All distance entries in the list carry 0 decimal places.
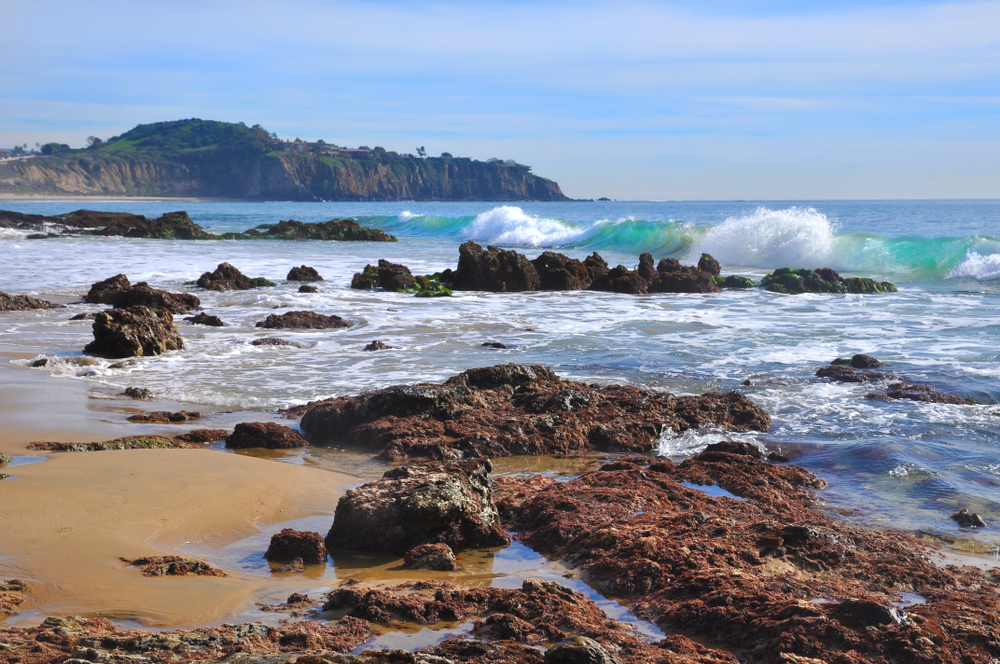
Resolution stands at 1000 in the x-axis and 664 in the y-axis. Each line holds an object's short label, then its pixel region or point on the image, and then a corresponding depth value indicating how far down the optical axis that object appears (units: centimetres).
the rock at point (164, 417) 727
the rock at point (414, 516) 454
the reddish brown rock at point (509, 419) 677
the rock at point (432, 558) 432
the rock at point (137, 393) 822
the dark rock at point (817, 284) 2070
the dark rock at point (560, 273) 2105
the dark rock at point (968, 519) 512
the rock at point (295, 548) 432
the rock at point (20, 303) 1432
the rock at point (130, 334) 1034
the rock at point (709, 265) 2253
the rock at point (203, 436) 666
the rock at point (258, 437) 662
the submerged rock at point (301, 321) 1322
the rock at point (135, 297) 1383
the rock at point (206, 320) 1348
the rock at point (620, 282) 2023
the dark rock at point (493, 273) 2056
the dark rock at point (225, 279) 1920
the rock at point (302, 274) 2144
